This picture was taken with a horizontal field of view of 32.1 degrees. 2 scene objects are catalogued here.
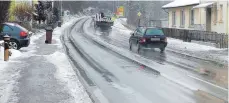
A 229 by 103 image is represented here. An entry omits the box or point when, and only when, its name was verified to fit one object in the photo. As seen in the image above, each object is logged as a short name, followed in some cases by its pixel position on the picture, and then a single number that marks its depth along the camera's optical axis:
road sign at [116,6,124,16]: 99.44
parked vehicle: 19.81
